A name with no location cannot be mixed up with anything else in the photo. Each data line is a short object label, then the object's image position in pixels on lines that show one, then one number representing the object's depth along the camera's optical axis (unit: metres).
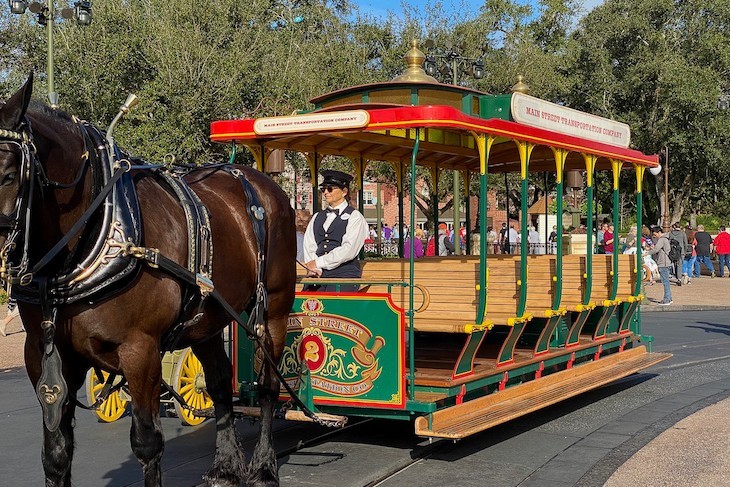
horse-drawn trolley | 6.65
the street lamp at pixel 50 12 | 17.80
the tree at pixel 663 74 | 38.47
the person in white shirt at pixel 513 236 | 24.46
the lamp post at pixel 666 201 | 37.59
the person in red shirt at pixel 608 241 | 19.66
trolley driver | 7.09
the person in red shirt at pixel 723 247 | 28.86
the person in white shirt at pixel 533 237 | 24.37
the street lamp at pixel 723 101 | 30.82
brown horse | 3.86
